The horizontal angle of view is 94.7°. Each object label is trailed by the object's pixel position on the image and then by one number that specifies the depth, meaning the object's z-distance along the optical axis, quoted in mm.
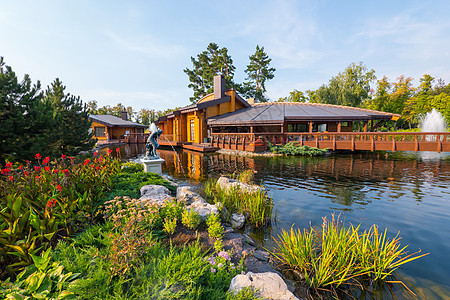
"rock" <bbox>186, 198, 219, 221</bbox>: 4982
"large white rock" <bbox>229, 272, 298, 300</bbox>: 2787
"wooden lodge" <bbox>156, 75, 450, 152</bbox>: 16844
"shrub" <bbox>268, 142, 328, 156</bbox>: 18200
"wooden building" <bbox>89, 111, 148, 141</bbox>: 35650
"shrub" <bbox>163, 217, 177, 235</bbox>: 3941
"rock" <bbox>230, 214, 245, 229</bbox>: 5672
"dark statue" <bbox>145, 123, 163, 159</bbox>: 9750
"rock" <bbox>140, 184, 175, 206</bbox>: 5617
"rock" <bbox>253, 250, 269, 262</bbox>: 4168
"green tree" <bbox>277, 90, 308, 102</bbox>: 54125
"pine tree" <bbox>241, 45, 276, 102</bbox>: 41844
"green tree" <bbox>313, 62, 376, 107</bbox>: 38469
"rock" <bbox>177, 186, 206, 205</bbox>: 6121
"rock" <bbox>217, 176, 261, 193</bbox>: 6783
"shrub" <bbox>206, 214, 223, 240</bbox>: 4211
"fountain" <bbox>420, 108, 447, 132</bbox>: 34594
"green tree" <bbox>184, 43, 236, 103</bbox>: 41062
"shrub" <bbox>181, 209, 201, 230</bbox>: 4418
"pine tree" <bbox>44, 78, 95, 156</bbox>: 12836
